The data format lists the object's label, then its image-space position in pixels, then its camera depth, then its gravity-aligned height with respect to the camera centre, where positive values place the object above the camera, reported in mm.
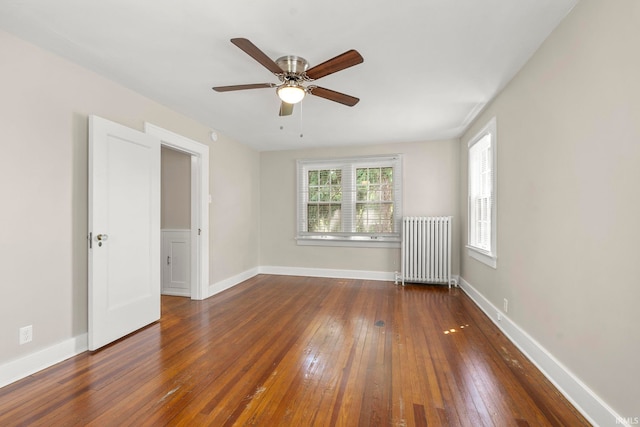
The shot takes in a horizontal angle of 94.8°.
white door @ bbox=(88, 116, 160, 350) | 2572 -168
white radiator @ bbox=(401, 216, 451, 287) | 4816 -589
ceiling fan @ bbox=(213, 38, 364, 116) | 1960 +1038
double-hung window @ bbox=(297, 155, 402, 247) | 5281 +235
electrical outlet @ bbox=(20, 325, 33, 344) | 2166 -901
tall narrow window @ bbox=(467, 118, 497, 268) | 3266 +234
